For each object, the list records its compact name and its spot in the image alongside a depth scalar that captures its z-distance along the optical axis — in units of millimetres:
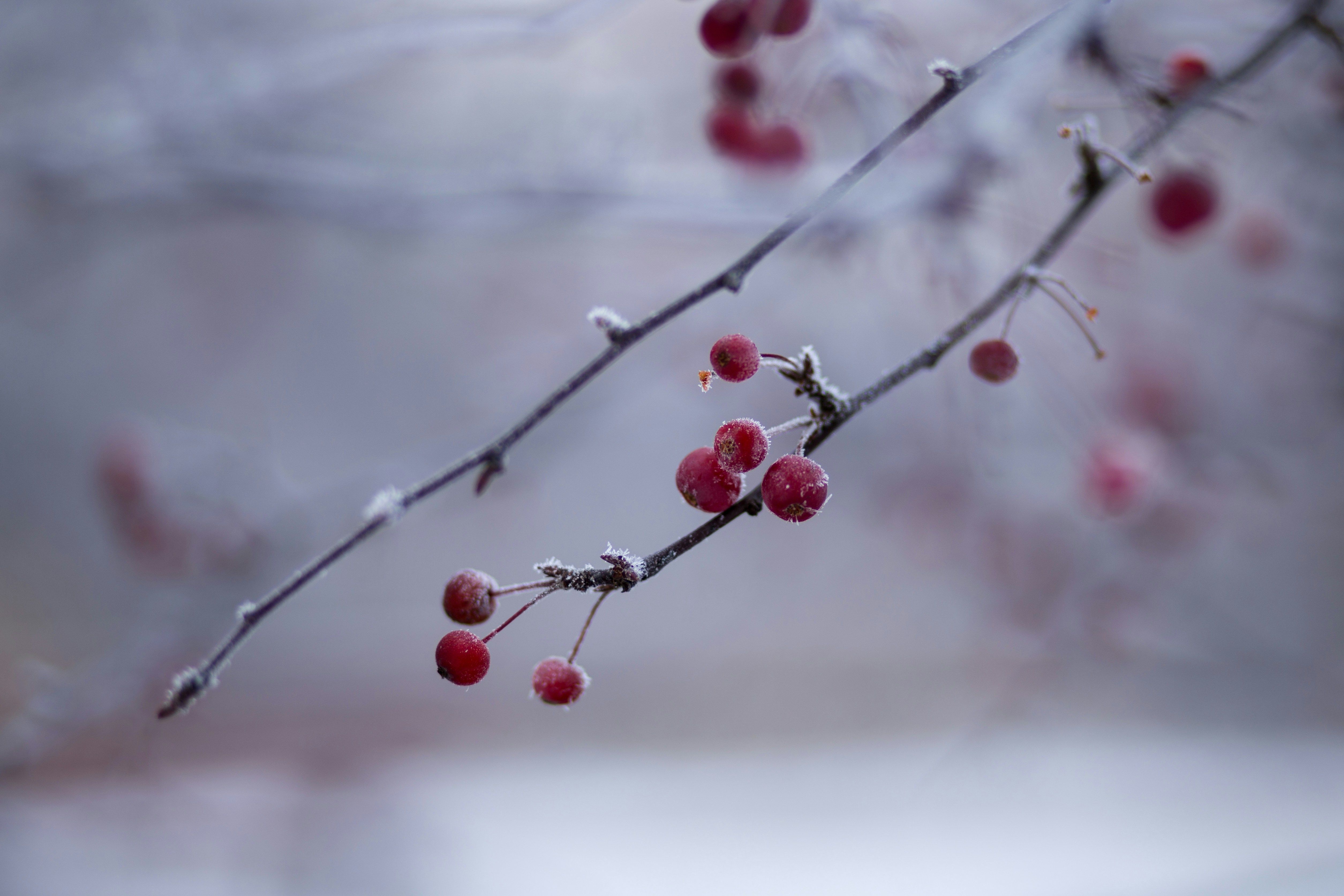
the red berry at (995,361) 507
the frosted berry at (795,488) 485
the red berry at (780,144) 604
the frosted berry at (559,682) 497
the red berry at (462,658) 495
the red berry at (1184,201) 596
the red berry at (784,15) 539
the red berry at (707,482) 489
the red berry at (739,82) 585
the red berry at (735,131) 605
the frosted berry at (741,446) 490
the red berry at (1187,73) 566
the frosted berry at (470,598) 497
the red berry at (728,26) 541
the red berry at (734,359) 490
